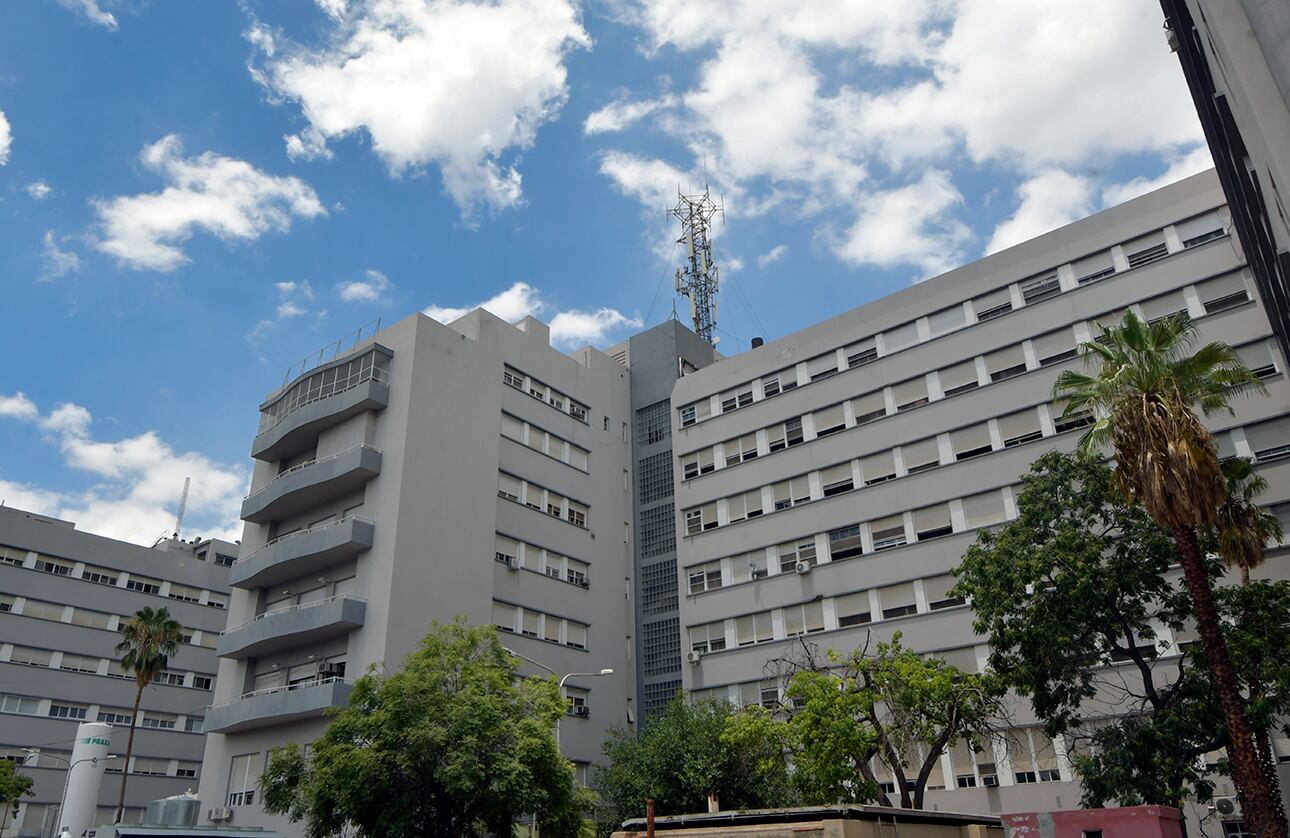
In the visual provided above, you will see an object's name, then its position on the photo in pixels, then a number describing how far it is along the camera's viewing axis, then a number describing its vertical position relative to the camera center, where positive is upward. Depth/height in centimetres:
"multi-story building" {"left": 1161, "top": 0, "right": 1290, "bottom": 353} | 1438 +1207
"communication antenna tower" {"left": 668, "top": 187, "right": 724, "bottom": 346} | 6322 +3509
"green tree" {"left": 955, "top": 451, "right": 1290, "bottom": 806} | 2478 +539
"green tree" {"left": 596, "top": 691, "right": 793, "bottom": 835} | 3591 +240
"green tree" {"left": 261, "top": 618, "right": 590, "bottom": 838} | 2767 +236
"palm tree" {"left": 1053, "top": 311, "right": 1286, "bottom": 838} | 2081 +831
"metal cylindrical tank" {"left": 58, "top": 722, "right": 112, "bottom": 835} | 4500 +349
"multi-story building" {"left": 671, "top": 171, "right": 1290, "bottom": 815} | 3703 +1635
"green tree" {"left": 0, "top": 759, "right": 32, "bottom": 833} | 4384 +330
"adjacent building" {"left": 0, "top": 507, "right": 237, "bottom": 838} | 5350 +1067
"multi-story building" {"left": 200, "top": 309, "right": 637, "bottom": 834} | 3994 +1314
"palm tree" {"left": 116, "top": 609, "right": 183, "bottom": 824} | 4959 +1027
